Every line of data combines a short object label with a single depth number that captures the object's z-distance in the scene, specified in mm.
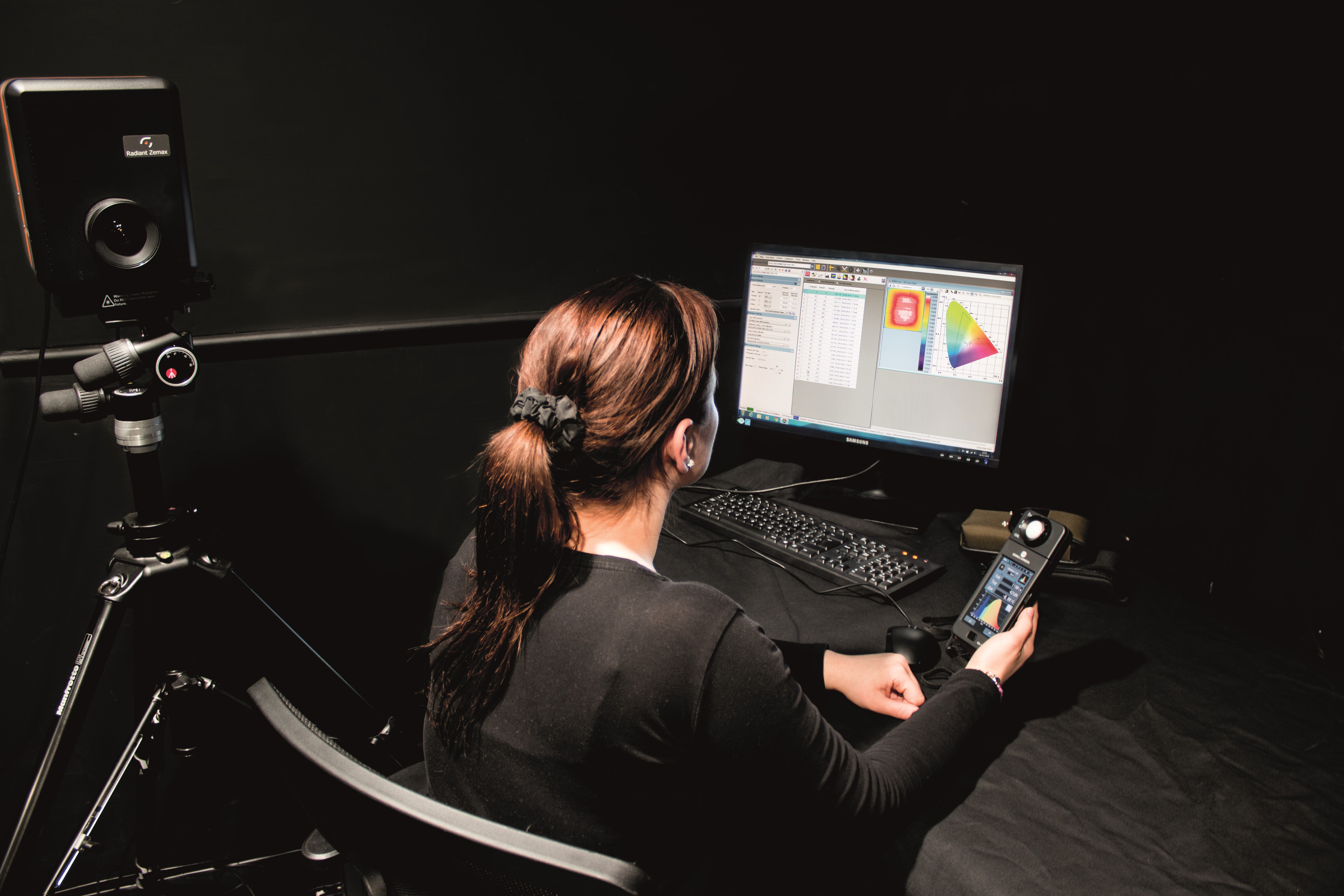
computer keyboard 1376
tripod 1194
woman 759
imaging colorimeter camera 1126
